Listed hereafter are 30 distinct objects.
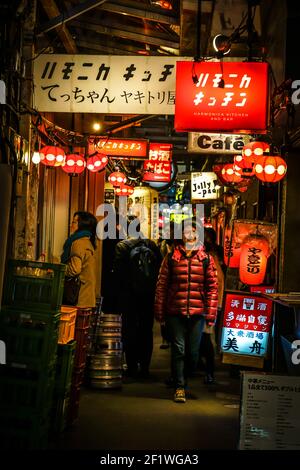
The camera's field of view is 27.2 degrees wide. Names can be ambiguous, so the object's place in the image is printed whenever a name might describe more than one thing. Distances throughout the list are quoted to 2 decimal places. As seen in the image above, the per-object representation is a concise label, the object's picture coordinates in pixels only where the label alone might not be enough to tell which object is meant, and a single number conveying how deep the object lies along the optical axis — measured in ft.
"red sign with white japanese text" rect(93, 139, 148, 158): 51.55
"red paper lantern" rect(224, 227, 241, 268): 38.97
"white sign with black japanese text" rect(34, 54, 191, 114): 37.60
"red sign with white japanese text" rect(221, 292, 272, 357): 33.60
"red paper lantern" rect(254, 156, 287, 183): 35.35
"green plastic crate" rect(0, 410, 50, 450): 21.26
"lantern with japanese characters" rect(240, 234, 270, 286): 37.68
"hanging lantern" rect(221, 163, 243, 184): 53.42
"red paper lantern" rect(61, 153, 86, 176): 45.06
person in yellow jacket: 31.45
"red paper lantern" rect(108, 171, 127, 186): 70.59
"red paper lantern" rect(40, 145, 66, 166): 41.39
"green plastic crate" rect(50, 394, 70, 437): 24.71
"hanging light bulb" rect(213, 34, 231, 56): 35.88
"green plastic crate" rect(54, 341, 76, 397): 24.44
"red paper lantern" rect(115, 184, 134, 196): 75.00
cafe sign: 45.14
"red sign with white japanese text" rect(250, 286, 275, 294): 39.18
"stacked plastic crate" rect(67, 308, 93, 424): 26.66
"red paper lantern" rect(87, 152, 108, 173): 49.49
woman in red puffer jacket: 32.99
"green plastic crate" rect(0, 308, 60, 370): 21.57
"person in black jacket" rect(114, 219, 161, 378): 38.70
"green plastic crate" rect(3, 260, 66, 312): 22.29
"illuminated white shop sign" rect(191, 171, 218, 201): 76.54
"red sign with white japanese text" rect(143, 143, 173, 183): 69.77
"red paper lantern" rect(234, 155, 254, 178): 38.22
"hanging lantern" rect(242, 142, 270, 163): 37.52
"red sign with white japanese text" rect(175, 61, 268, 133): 33.55
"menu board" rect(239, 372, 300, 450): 20.30
